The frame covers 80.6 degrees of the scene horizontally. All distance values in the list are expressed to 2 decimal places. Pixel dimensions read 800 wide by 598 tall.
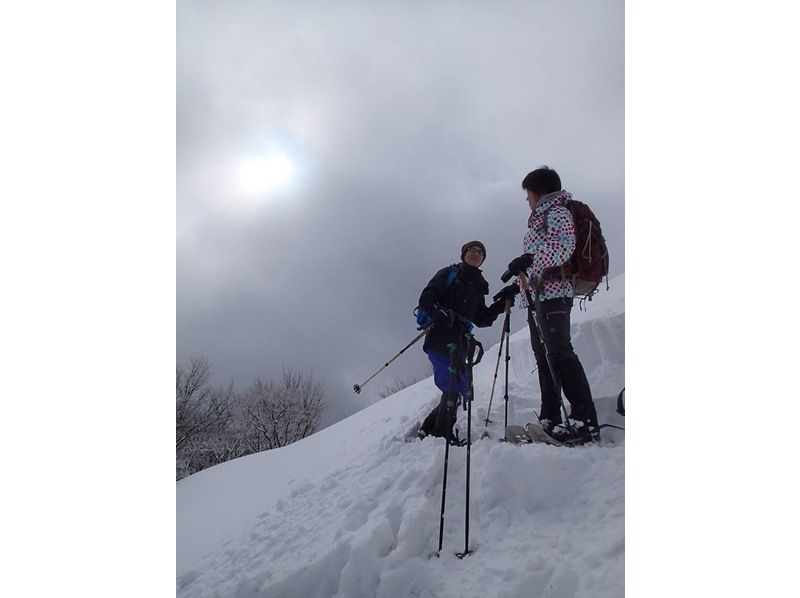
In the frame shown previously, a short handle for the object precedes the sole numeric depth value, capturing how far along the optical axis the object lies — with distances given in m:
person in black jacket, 2.25
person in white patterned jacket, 1.95
